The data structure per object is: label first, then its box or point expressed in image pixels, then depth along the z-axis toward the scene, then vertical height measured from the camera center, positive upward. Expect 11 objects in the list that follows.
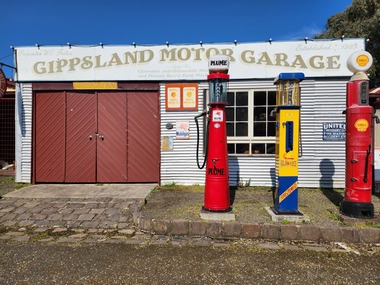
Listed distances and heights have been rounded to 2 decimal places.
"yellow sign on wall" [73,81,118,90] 7.71 +1.43
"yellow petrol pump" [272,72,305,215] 4.66 +0.01
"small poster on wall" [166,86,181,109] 7.65 +1.11
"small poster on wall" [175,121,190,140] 7.68 +0.29
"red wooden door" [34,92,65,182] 7.85 +0.12
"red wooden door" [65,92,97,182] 7.84 +0.18
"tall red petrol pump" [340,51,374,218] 4.88 -0.01
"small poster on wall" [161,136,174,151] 7.72 -0.05
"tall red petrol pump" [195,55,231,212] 4.84 -0.03
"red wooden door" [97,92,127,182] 7.81 +0.09
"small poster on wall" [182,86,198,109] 7.61 +1.11
